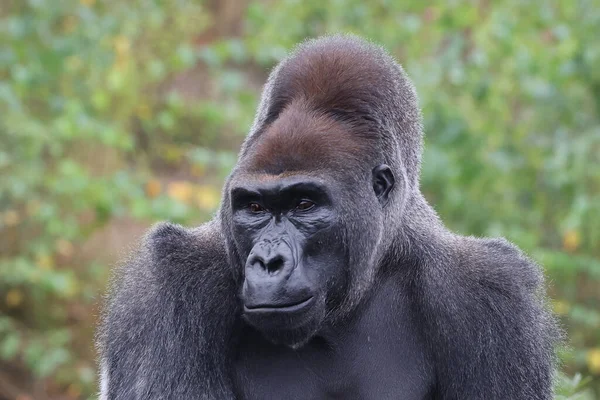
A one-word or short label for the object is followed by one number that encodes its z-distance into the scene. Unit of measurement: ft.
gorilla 25.86
